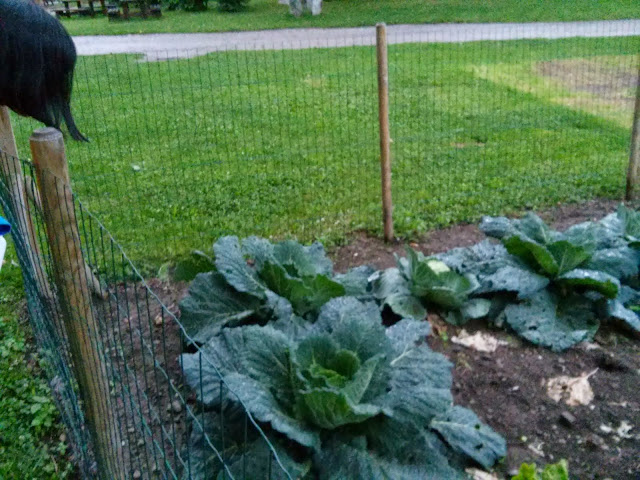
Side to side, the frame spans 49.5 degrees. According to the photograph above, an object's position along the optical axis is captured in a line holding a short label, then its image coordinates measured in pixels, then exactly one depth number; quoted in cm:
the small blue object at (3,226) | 239
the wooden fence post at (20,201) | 355
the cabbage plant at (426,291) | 392
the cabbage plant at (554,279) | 393
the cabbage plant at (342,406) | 270
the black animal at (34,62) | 295
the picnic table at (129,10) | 2077
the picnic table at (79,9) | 2325
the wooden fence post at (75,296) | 218
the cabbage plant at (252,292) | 366
